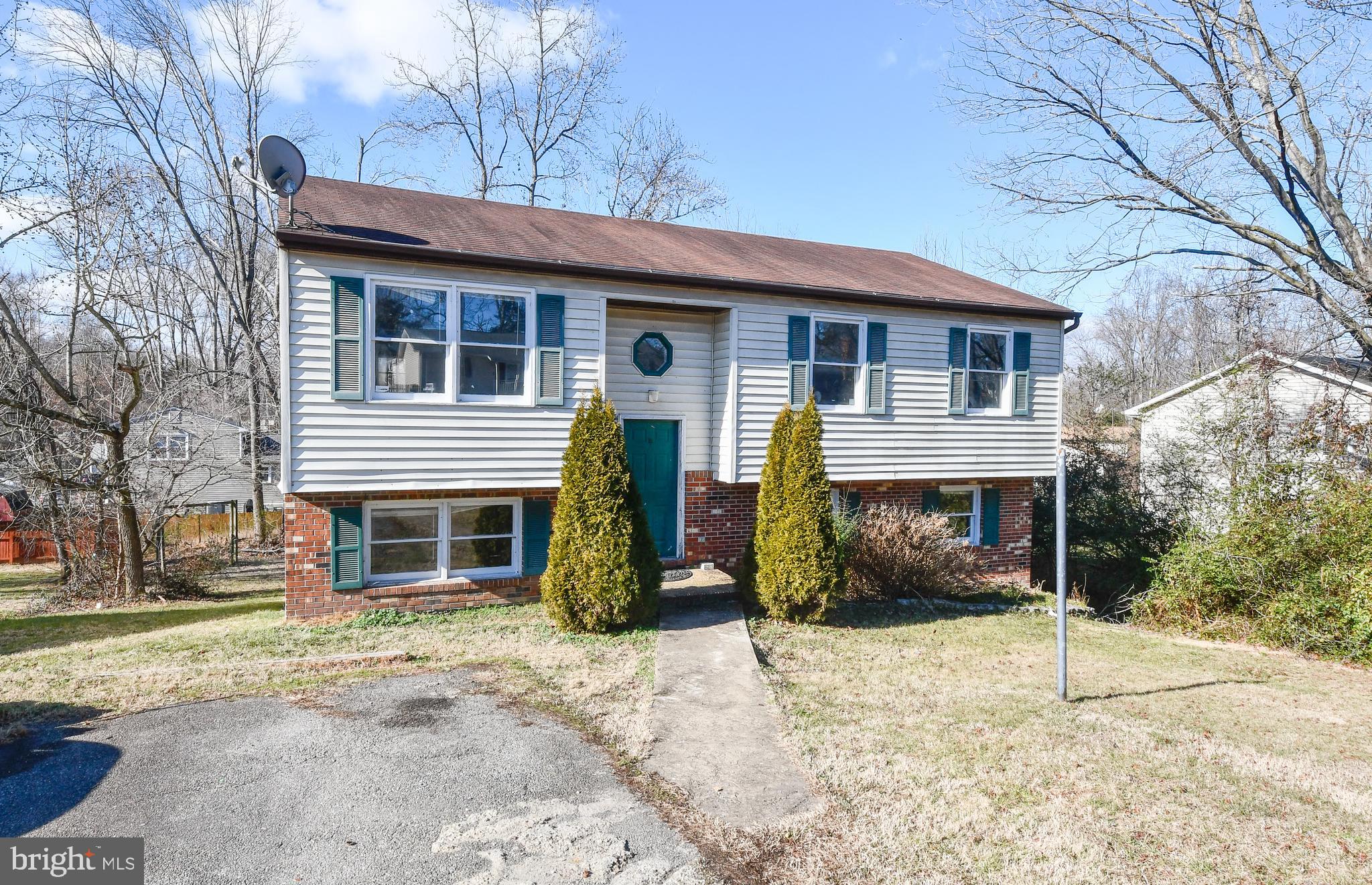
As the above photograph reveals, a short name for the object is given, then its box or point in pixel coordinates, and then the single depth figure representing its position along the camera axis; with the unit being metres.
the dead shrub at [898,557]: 10.14
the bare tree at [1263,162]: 9.69
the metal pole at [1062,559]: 5.59
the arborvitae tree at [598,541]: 7.92
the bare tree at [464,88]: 21.73
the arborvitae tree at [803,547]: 8.69
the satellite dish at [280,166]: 8.32
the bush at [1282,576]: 8.66
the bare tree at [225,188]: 18.19
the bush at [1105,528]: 13.30
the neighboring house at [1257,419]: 9.88
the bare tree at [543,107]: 22.06
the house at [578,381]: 8.23
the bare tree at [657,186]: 23.30
